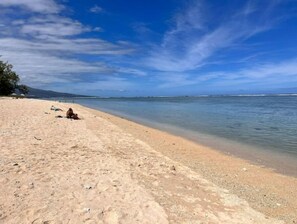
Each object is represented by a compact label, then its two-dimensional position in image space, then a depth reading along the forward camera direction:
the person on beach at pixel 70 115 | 15.67
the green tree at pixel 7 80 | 43.63
